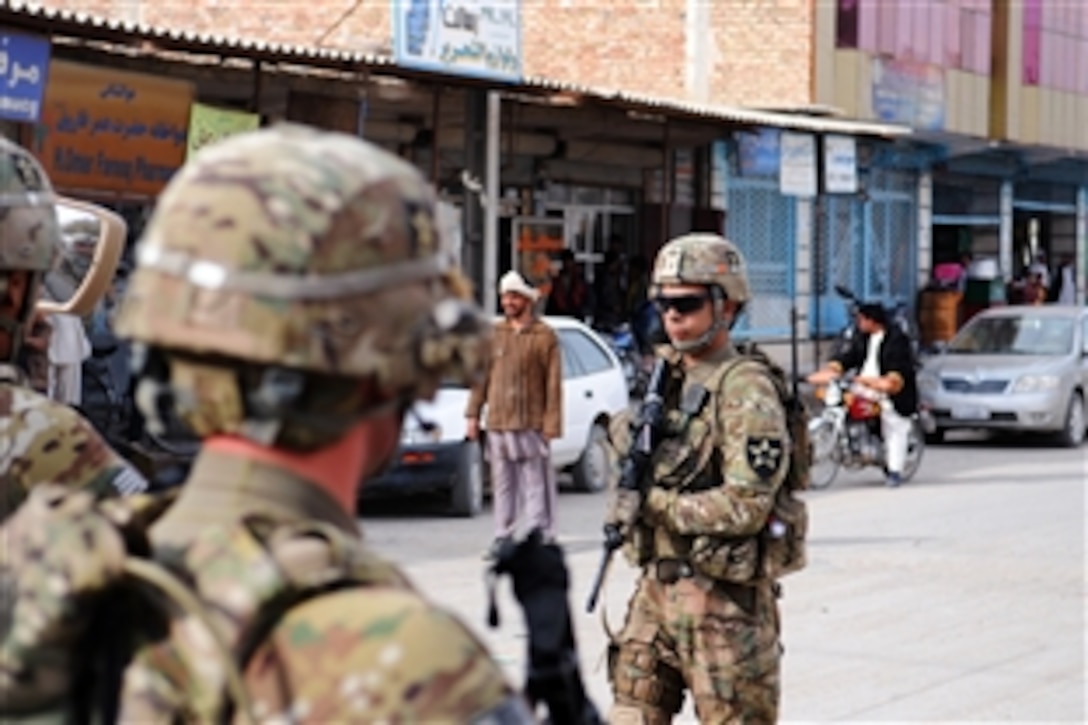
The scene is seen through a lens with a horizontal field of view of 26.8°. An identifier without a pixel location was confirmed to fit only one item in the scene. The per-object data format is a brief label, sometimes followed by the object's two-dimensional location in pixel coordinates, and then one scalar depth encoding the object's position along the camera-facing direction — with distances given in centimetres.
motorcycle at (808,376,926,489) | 2002
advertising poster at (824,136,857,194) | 2653
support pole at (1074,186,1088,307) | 4122
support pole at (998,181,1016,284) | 3753
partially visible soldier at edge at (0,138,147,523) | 349
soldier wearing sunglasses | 590
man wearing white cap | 1465
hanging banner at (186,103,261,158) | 1745
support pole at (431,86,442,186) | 1943
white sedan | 1620
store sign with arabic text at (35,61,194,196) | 1698
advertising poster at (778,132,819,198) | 2616
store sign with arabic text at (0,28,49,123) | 1525
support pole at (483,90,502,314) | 2122
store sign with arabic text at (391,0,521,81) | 1867
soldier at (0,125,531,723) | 212
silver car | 2453
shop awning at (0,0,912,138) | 1518
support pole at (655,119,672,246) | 2400
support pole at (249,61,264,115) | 1730
